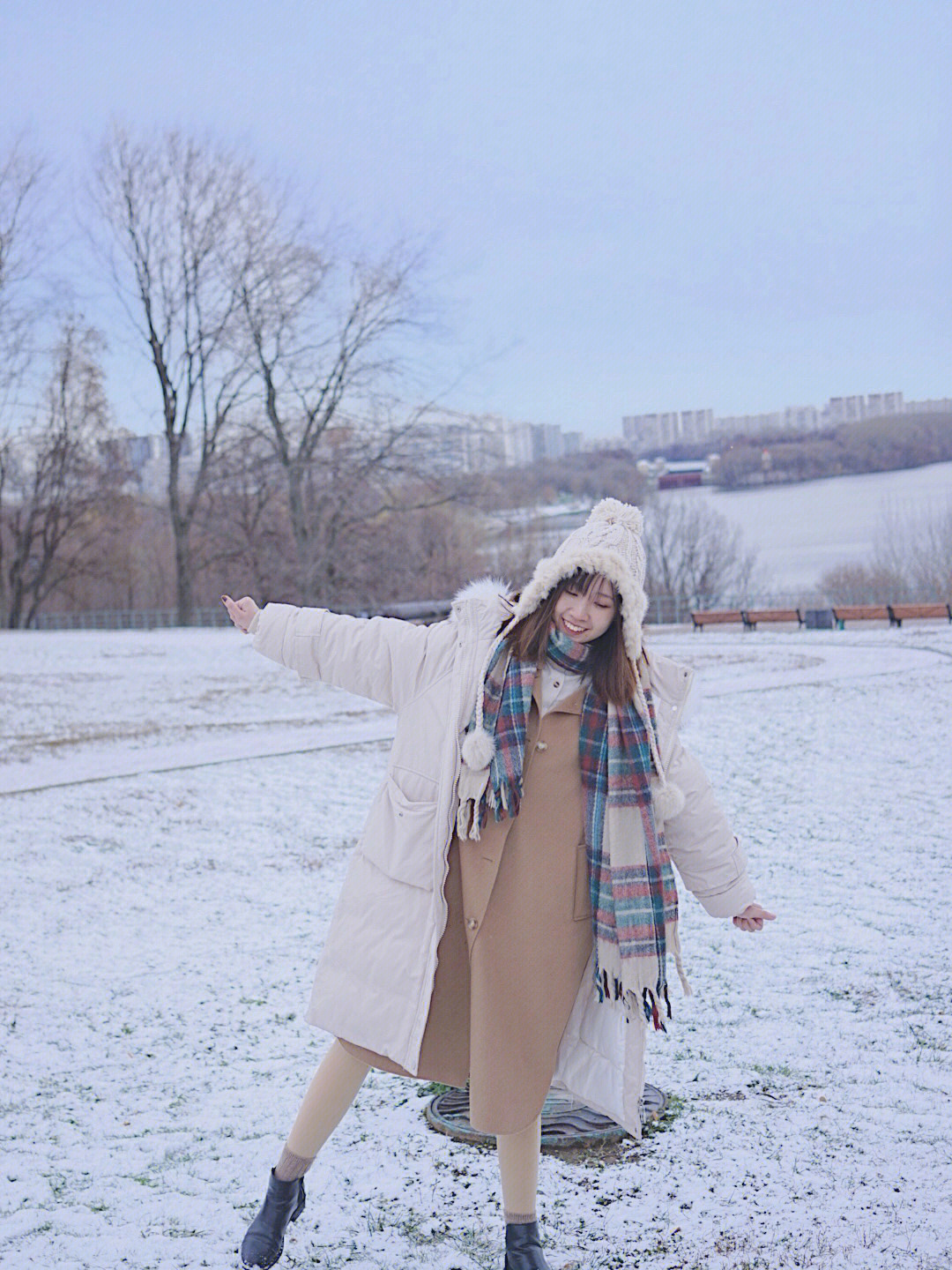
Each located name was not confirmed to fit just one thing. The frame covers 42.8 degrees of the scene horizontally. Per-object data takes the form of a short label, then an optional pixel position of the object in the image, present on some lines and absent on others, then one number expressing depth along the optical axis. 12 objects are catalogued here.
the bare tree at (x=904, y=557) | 50.06
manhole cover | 3.58
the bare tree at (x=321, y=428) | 34.53
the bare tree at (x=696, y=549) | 59.78
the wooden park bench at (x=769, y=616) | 25.45
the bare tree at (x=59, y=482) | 37.94
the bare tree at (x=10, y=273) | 32.84
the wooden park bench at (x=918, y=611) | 23.34
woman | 2.71
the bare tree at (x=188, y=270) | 34.66
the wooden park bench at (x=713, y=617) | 26.56
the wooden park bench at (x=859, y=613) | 23.81
